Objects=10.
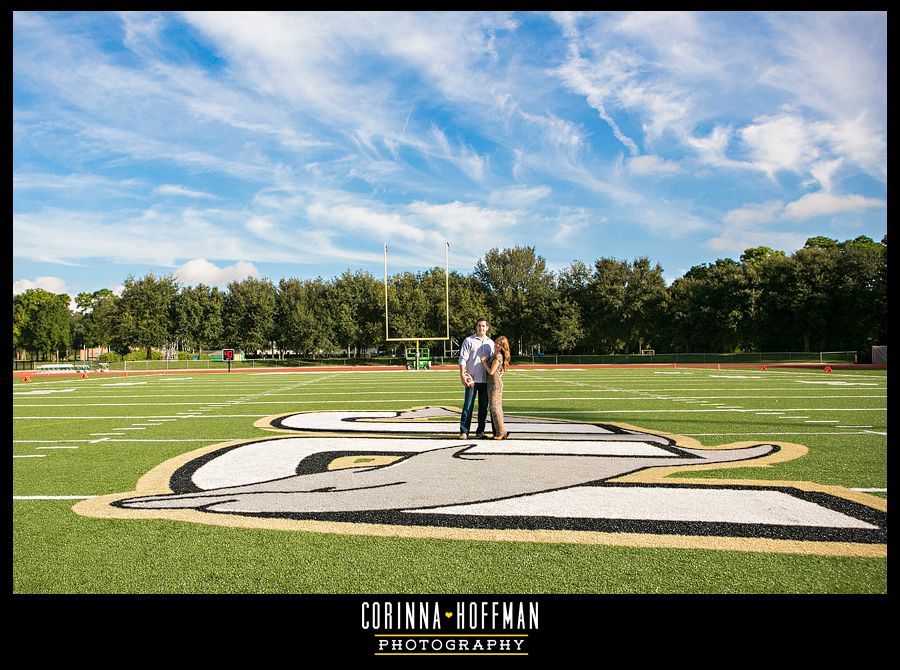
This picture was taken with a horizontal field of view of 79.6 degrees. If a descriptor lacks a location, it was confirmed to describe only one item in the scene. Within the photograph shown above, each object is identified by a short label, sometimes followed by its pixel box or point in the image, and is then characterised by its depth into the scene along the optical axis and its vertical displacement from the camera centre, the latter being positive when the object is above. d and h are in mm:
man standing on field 7223 -389
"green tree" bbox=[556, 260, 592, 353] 50312 +4423
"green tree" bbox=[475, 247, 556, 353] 51250 +5003
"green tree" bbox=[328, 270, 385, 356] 54219 +3253
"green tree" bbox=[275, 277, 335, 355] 54875 +2491
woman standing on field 6988 -472
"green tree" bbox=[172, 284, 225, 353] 55438 +2599
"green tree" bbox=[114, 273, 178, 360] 51406 +2886
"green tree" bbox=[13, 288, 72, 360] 64375 +2248
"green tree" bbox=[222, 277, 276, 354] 56969 +2758
